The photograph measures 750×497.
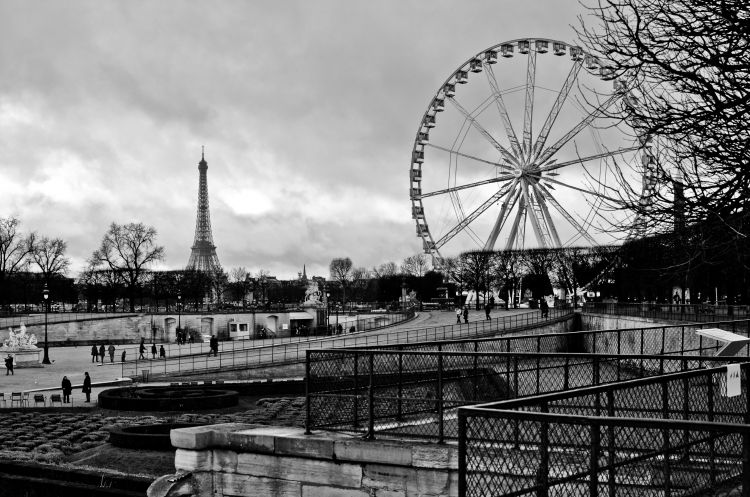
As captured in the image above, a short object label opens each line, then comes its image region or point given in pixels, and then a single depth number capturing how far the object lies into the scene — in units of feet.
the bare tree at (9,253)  330.16
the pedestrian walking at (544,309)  191.57
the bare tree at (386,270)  560.61
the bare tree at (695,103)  42.19
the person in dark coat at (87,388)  116.67
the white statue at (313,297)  305.41
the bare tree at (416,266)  486.10
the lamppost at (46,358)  180.34
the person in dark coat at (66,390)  115.34
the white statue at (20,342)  181.84
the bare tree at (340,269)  550.36
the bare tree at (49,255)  354.74
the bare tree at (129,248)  369.50
